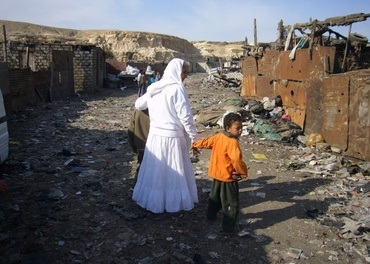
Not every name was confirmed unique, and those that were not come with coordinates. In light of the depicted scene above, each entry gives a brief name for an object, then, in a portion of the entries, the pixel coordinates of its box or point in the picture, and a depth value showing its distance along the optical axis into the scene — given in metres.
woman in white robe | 3.26
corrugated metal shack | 5.52
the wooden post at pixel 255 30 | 15.91
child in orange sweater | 2.99
